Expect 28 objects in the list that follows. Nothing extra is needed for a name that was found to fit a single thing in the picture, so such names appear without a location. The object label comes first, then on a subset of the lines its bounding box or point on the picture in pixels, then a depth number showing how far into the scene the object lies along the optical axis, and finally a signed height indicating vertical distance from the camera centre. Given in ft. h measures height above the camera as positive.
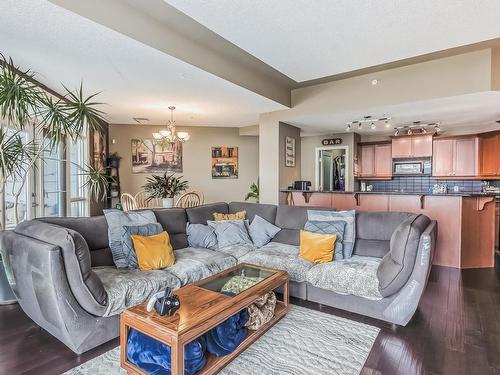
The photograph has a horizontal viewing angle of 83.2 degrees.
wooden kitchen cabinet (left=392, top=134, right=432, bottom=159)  21.40 +2.99
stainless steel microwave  21.80 +1.40
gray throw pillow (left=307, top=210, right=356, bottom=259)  10.61 -1.39
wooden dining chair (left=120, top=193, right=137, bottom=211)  15.44 -1.03
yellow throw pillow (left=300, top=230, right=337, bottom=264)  10.14 -2.31
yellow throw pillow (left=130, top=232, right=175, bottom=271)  9.06 -2.27
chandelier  16.02 +2.87
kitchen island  13.92 -2.02
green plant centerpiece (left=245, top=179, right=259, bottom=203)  23.45 -0.73
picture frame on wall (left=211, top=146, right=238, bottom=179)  23.94 +1.92
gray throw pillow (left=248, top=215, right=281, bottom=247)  12.54 -2.11
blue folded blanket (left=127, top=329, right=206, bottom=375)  5.75 -3.58
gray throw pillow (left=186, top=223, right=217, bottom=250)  11.85 -2.23
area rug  6.28 -4.11
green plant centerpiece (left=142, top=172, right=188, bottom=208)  16.39 -0.22
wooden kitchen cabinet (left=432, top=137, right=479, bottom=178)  19.81 +2.02
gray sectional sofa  6.64 -2.65
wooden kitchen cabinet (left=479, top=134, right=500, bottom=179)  18.71 +1.99
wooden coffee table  5.26 -2.77
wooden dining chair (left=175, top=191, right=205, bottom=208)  17.63 -1.00
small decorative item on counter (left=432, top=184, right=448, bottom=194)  19.82 -0.24
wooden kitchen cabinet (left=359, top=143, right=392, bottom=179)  23.27 +2.03
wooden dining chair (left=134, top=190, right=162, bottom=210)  18.08 -1.10
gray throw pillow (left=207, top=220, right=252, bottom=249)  12.10 -2.11
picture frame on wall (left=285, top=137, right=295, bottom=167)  18.07 +2.16
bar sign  23.84 +3.72
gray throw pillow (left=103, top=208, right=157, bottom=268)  9.25 -1.39
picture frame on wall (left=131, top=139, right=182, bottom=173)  22.09 +2.18
